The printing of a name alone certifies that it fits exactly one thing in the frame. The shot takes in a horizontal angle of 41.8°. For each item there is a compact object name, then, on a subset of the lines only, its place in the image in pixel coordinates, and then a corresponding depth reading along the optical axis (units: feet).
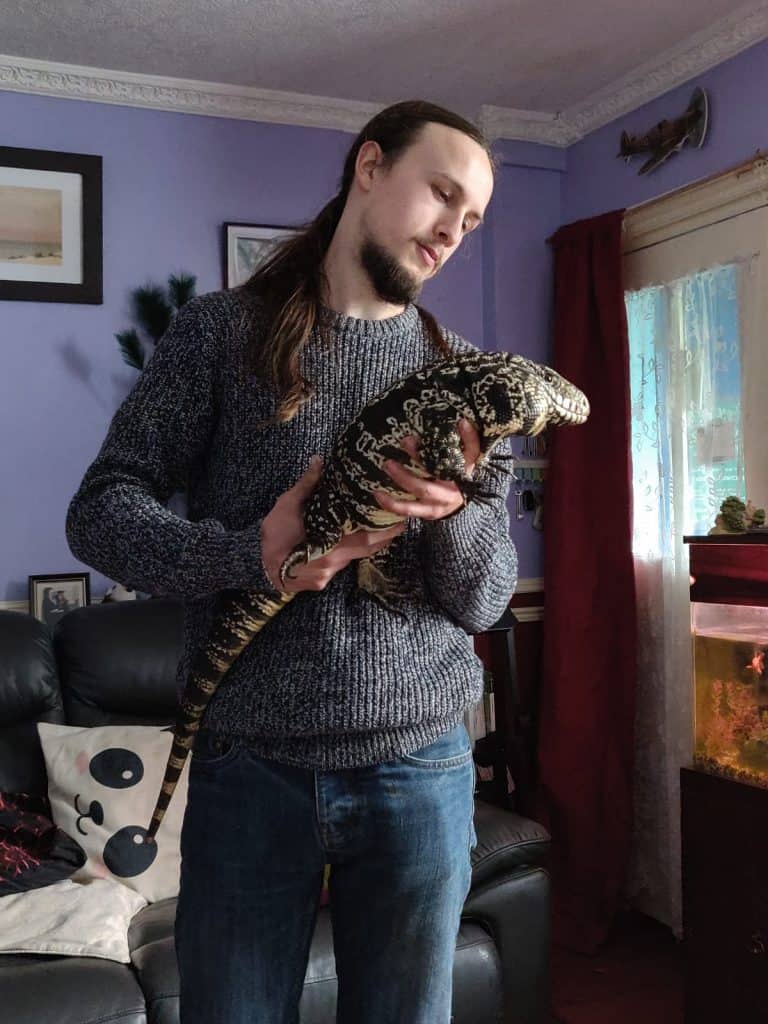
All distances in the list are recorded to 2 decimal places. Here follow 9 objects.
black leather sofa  6.51
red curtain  11.21
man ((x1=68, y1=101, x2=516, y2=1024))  3.42
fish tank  8.14
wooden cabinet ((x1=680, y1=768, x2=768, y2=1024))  7.98
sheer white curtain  10.34
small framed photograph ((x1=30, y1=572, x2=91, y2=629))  10.77
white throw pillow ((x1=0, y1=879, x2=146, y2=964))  6.84
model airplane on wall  10.32
